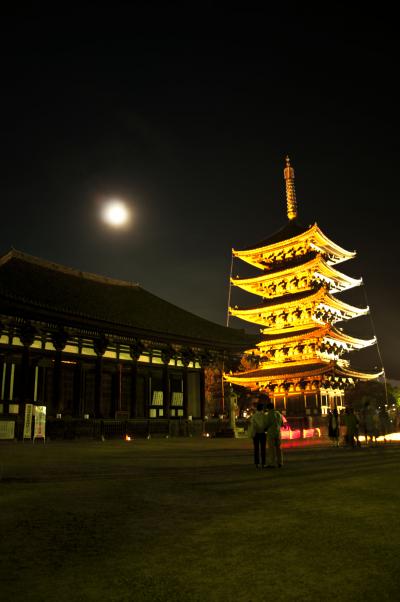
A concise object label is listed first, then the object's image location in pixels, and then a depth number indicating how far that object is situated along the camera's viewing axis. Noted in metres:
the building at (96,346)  19.69
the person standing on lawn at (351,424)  15.31
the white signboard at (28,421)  16.36
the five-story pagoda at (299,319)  35.41
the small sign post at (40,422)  16.31
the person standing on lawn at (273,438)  9.86
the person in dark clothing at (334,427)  16.19
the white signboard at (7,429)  17.45
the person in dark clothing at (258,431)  9.96
